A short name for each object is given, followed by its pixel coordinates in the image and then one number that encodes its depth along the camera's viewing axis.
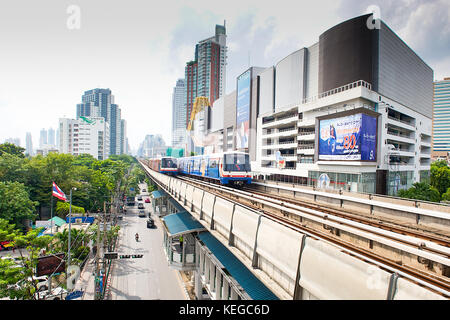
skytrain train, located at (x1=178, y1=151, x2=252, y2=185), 25.02
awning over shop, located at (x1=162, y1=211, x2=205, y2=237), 18.61
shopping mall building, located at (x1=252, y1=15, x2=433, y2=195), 33.44
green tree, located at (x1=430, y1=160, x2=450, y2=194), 51.81
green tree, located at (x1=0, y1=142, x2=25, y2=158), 63.50
